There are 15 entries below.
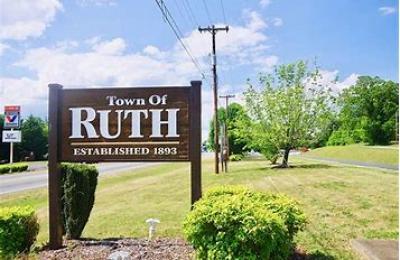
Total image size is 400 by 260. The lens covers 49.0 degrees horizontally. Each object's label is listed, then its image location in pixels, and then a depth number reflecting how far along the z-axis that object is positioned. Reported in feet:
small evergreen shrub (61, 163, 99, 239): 18.49
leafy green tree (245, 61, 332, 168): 85.46
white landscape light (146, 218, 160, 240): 18.44
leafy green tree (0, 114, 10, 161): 151.78
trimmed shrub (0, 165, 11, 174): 96.07
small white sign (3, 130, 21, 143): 101.27
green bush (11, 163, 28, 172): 102.11
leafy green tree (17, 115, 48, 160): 165.27
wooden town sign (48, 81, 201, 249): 17.46
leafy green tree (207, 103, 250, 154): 92.27
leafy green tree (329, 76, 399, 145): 184.14
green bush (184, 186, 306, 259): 12.00
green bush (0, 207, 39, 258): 16.22
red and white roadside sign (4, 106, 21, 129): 104.99
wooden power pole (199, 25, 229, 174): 72.95
